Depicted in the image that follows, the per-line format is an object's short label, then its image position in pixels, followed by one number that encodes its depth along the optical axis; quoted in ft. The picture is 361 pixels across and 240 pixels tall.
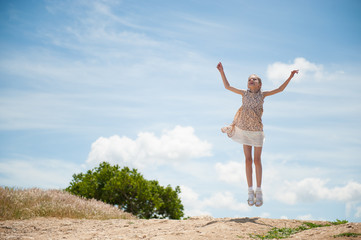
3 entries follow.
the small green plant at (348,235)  19.29
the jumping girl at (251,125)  28.04
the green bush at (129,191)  45.60
